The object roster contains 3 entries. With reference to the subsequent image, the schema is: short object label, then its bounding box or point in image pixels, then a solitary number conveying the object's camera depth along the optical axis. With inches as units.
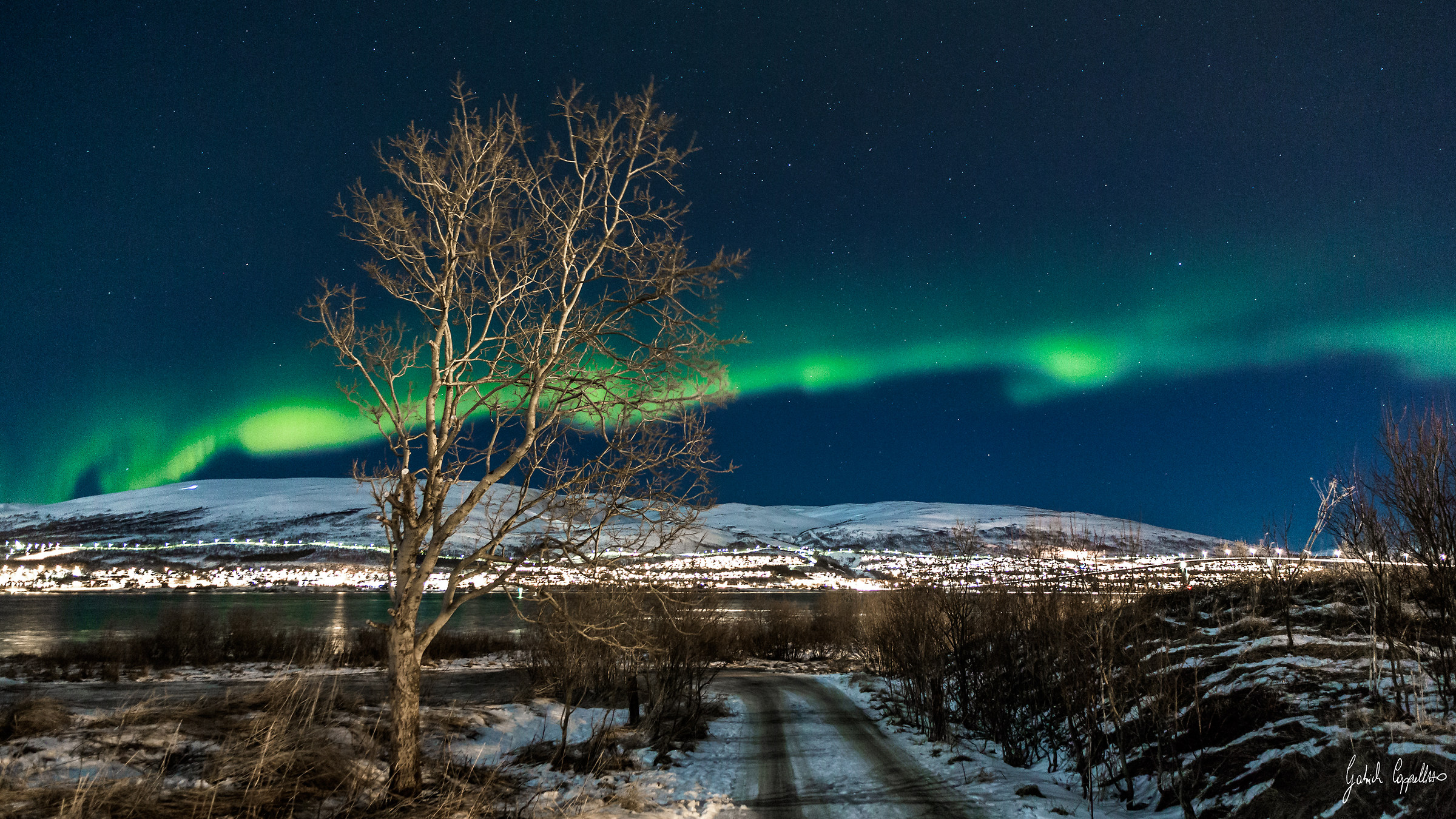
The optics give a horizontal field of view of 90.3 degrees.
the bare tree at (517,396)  412.5
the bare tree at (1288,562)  540.4
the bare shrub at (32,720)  491.8
